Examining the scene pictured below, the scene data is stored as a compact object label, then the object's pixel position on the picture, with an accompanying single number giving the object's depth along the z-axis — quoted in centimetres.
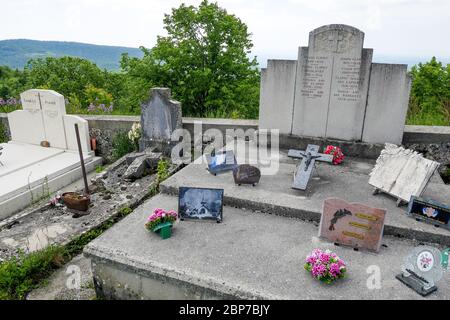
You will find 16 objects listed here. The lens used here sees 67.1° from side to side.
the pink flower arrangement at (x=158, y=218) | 444
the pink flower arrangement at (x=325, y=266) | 354
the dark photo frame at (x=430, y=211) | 441
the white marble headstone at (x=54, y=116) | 905
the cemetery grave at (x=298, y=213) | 372
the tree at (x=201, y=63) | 1536
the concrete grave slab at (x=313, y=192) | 452
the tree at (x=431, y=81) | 1828
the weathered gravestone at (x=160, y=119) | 785
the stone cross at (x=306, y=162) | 553
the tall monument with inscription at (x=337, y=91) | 649
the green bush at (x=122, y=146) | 875
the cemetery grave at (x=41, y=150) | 738
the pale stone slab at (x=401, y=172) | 481
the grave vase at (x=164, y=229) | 441
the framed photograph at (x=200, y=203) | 489
